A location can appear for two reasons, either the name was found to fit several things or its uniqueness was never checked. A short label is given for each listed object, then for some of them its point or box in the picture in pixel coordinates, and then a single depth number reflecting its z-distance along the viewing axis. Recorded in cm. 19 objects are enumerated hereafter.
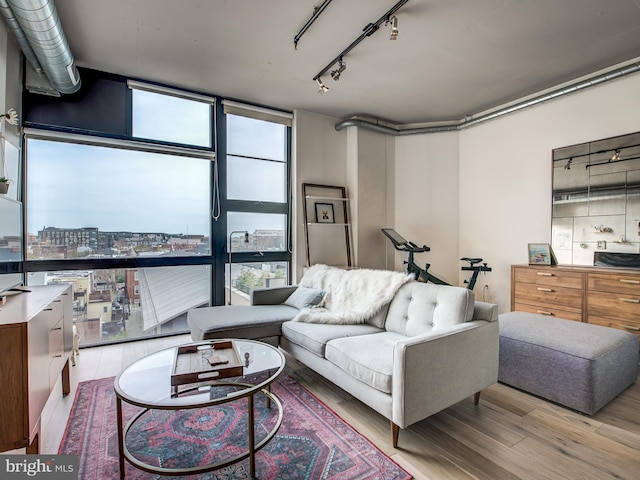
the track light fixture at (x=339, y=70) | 318
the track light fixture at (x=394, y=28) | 237
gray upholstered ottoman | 210
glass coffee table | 146
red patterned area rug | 161
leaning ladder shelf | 452
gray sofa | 175
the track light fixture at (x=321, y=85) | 338
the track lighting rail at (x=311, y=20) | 244
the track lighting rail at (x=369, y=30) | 247
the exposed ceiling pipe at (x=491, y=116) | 320
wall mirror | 316
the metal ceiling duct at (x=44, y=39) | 210
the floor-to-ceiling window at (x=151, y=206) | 329
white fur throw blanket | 270
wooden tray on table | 167
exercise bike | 394
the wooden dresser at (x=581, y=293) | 278
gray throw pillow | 315
